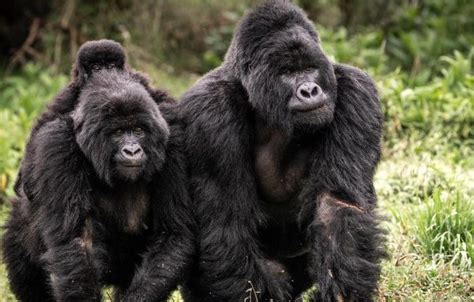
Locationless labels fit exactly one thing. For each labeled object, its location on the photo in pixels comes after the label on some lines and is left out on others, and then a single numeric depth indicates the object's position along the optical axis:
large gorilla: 10.23
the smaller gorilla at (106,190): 10.31
